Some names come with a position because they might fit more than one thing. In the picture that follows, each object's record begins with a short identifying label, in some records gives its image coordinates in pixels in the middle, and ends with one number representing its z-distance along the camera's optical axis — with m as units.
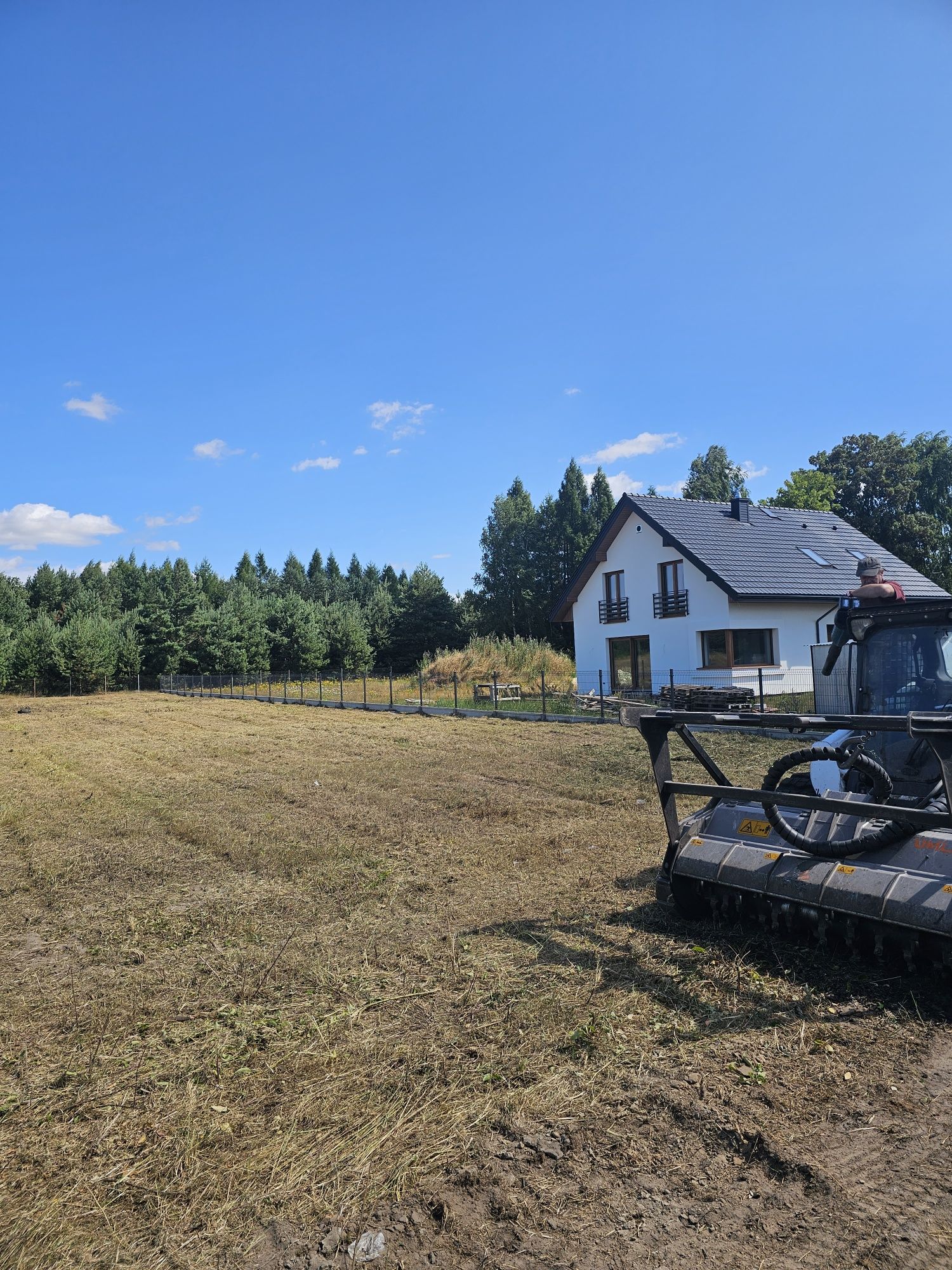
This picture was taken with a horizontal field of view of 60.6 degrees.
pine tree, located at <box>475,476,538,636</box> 59.25
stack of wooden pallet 20.06
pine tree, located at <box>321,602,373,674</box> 56.62
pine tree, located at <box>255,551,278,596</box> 98.88
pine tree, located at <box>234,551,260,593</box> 95.81
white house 25.92
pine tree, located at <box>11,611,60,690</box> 48.59
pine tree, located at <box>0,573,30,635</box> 60.97
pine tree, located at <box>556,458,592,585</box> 58.47
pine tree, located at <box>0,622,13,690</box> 47.84
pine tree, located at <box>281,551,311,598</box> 97.50
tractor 4.11
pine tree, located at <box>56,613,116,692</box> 48.75
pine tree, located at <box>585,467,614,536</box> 59.00
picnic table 28.91
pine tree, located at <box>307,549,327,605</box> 93.55
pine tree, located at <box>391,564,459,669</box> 58.72
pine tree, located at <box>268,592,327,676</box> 55.50
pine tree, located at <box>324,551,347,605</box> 93.31
